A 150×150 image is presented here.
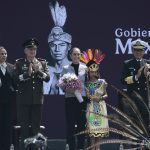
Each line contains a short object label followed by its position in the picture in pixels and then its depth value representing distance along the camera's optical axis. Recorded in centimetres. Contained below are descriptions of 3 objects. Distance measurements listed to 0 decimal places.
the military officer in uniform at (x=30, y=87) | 1711
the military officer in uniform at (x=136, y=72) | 1716
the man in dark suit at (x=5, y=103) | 1780
